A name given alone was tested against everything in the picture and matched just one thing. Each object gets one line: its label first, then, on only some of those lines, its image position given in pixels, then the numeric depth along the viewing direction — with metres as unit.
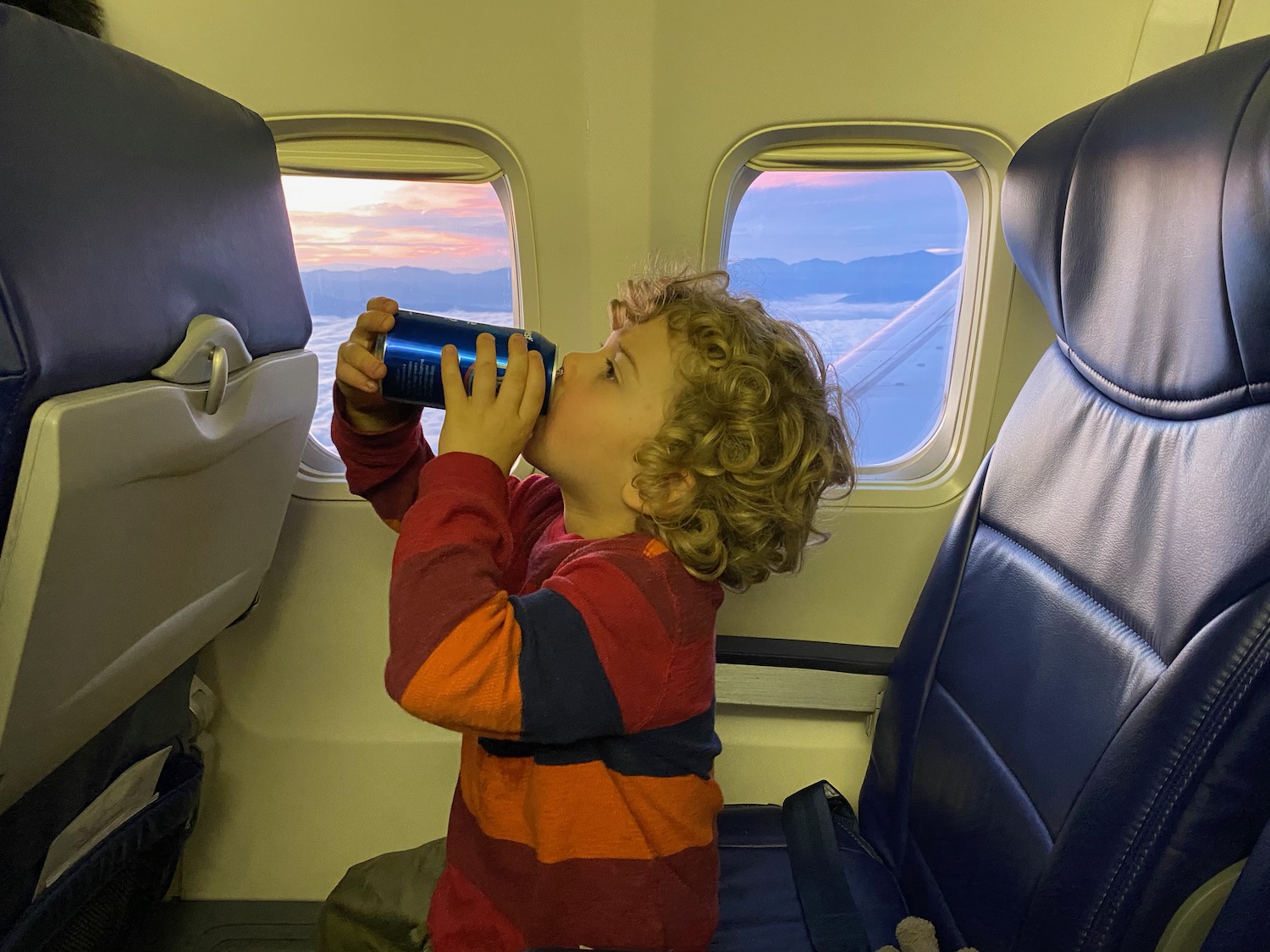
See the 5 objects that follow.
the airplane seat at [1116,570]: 0.84
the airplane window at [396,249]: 1.74
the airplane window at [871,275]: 1.74
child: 0.92
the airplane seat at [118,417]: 0.74
